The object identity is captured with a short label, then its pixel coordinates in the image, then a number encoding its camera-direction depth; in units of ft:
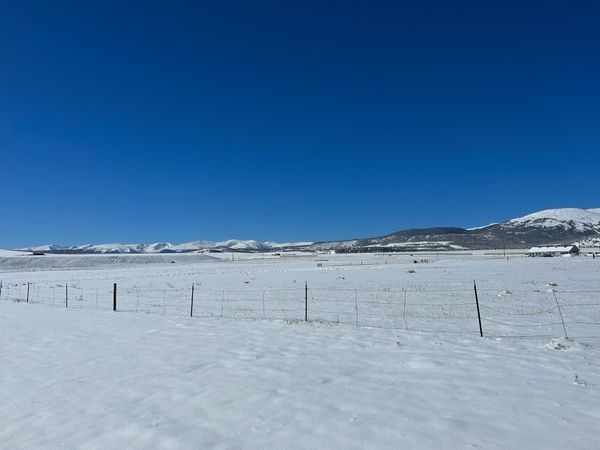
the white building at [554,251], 404.51
